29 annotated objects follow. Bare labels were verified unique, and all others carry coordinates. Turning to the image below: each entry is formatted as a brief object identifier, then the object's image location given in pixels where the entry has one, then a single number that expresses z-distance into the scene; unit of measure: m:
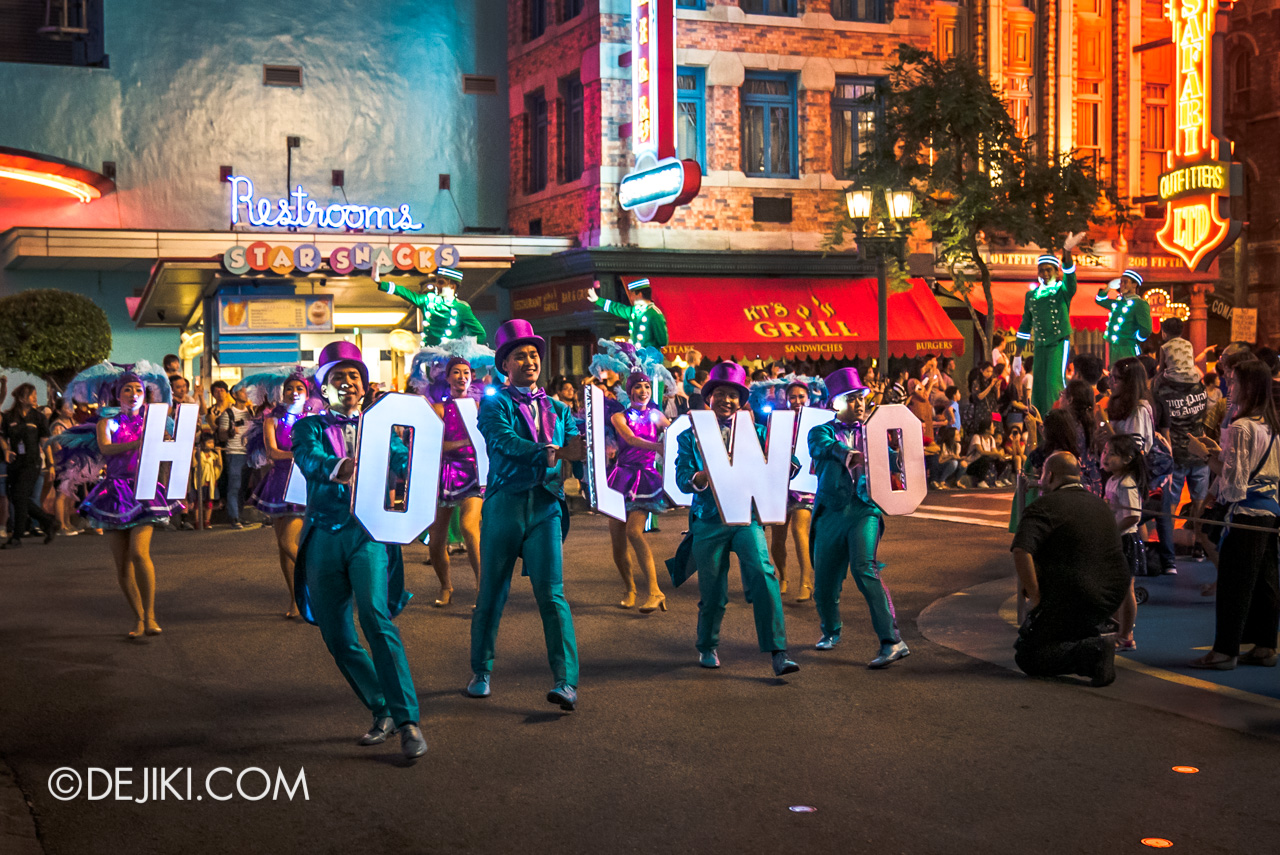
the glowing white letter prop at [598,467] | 8.03
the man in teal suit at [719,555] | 7.93
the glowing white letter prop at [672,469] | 9.23
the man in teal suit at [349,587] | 6.31
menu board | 24.42
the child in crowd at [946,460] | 21.19
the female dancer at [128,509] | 9.61
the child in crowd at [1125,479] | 9.55
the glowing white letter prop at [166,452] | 9.70
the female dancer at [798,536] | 11.02
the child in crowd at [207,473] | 17.69
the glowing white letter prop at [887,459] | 8.44
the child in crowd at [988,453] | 20.95
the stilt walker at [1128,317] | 15.61
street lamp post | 20.06
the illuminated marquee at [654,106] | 23.83
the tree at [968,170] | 24.52
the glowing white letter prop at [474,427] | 10.18
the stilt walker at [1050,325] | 14.47
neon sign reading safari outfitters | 25.97
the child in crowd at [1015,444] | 20.12
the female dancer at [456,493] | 10.83
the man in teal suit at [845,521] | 8.28
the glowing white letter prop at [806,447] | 10.02
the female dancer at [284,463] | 9.77
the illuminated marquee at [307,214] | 26.58
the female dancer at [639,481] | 10.52
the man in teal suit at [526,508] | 7.21
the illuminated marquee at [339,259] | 21.95
